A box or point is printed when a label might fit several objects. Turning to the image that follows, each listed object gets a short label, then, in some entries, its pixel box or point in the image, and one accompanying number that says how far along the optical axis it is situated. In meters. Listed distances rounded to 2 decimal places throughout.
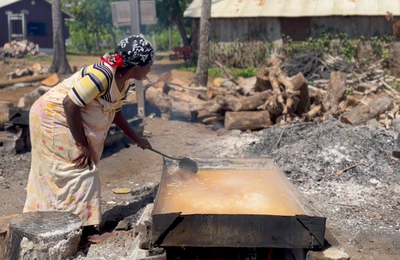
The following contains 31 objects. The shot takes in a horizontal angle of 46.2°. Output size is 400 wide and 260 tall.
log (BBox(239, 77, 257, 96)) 10.57
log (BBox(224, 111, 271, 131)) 8.85
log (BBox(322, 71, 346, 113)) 9.33
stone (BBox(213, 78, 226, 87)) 14.84
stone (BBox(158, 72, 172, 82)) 12.59
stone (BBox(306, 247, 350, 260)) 3.09
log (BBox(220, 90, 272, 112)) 9.14
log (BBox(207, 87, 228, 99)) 10.80
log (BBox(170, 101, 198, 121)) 9.79
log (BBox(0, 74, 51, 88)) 15.91
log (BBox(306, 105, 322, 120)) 8.91
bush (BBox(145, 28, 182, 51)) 40.81
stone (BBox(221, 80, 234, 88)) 13.96
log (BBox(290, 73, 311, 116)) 9.24
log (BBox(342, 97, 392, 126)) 8.44
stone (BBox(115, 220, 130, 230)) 4.27
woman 3.66
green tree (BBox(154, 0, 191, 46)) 24.42
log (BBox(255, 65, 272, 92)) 10.31
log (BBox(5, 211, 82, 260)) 3.33
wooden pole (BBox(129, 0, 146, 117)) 9.70
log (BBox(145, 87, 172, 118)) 10.27
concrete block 3.16
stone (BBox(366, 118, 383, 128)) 8.55
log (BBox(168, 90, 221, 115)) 9.47
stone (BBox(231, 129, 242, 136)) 8.75
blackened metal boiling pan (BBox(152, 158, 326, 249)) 3.02
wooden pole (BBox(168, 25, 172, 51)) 38.28
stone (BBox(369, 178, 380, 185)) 5.85
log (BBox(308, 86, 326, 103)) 9.98
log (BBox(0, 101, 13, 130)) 8.54
